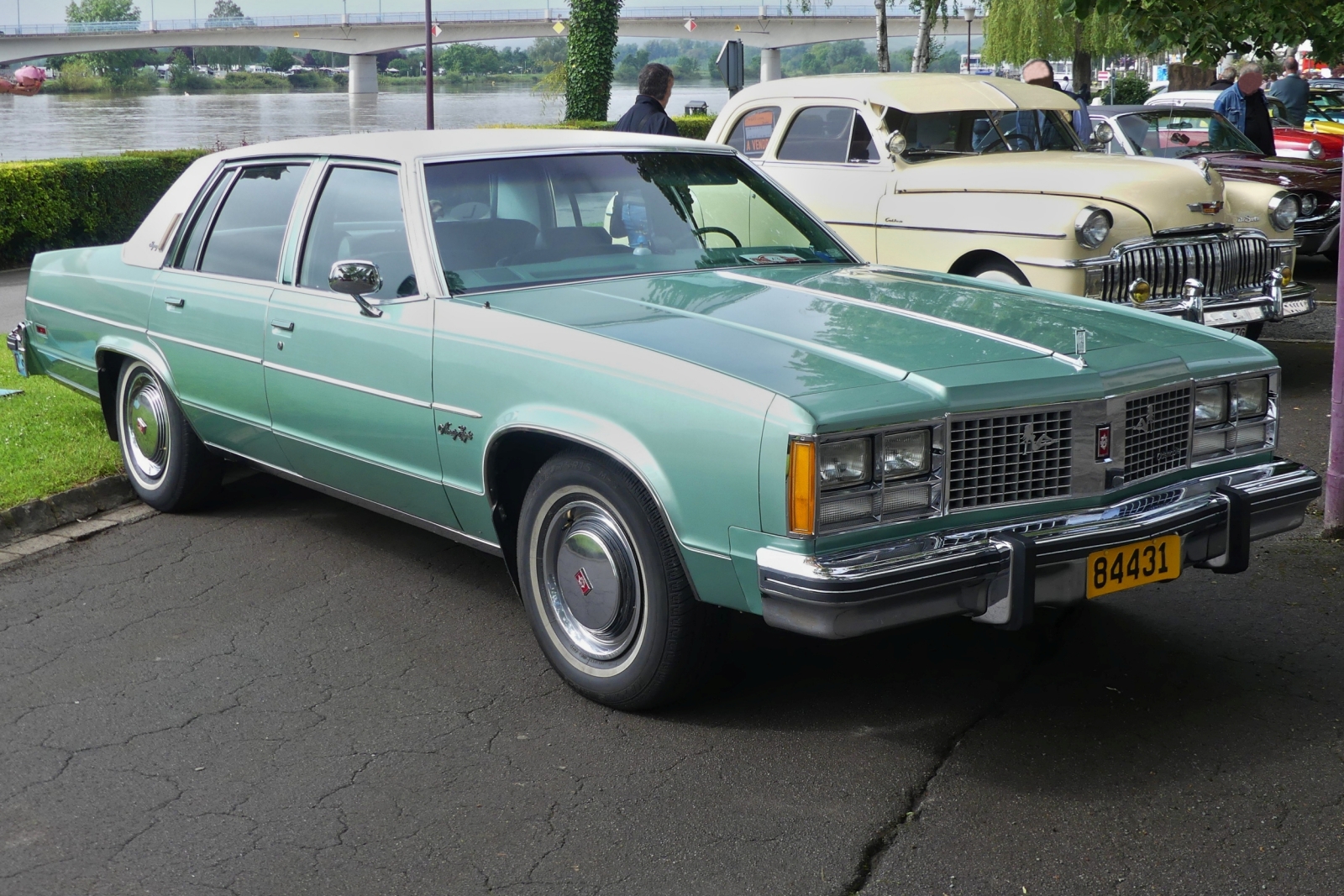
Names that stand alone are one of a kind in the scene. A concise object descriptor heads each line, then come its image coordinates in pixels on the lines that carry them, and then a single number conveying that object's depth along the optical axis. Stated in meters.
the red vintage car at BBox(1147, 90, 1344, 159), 14.76
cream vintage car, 7.83
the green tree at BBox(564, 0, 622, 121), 31.97
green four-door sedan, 3.41
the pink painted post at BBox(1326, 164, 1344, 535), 5.35
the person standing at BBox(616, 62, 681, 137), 9.62
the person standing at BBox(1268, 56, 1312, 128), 16.34
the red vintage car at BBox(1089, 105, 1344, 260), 11.61
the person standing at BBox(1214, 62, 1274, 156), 13.09
